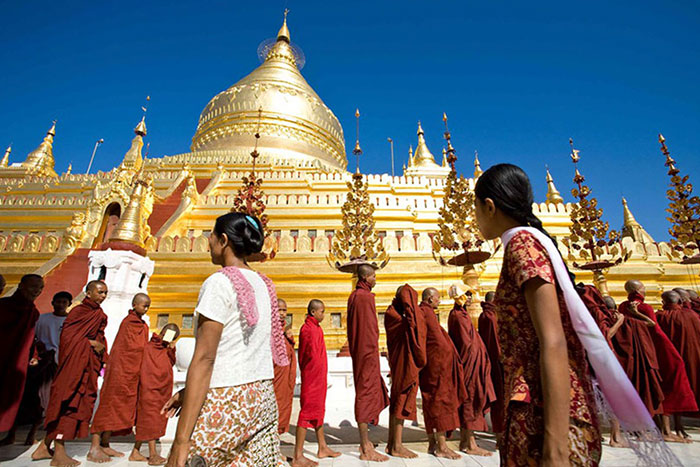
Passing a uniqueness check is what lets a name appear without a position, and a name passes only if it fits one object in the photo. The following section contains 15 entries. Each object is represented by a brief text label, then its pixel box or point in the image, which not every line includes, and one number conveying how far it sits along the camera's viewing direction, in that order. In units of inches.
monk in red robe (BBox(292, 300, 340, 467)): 155.6
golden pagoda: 417.1
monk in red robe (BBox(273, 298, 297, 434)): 176.2
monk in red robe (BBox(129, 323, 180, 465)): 168.2
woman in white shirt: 61.8
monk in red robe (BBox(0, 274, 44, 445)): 162.6
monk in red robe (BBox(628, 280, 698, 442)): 195.2
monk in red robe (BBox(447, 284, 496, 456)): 178.5
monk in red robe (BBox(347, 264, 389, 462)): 161.0
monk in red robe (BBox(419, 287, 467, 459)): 165.0
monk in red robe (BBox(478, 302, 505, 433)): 190.7
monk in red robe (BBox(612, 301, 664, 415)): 195.0
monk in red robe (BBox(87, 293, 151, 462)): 166.7
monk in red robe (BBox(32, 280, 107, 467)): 159.5
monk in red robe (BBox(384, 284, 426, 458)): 163.5
